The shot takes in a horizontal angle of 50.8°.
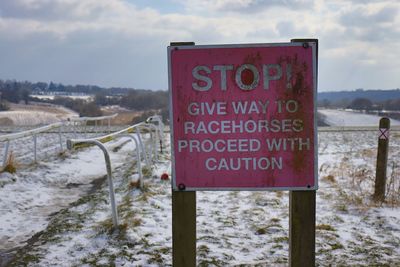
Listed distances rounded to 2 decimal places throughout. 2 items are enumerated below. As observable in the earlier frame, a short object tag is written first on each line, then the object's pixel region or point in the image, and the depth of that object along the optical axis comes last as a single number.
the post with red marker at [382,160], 6.18
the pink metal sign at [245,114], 2.69
